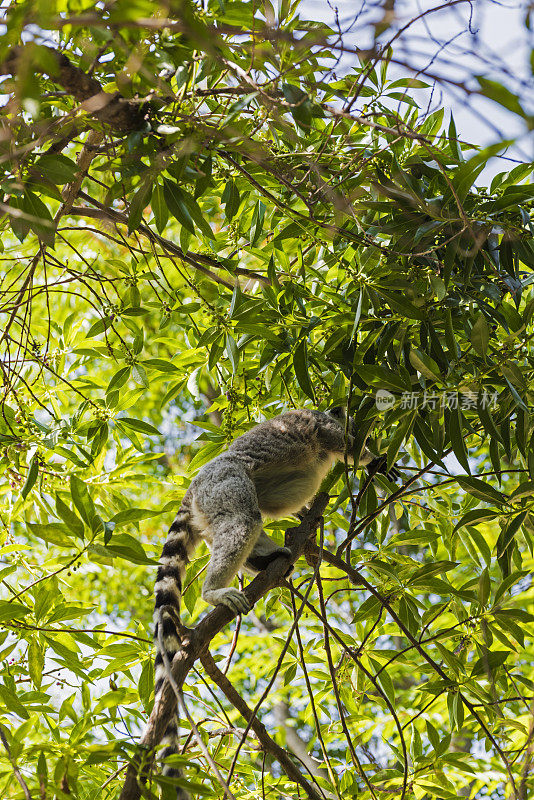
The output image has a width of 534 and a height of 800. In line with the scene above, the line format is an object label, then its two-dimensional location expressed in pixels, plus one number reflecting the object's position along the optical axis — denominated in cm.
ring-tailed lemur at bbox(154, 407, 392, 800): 639
